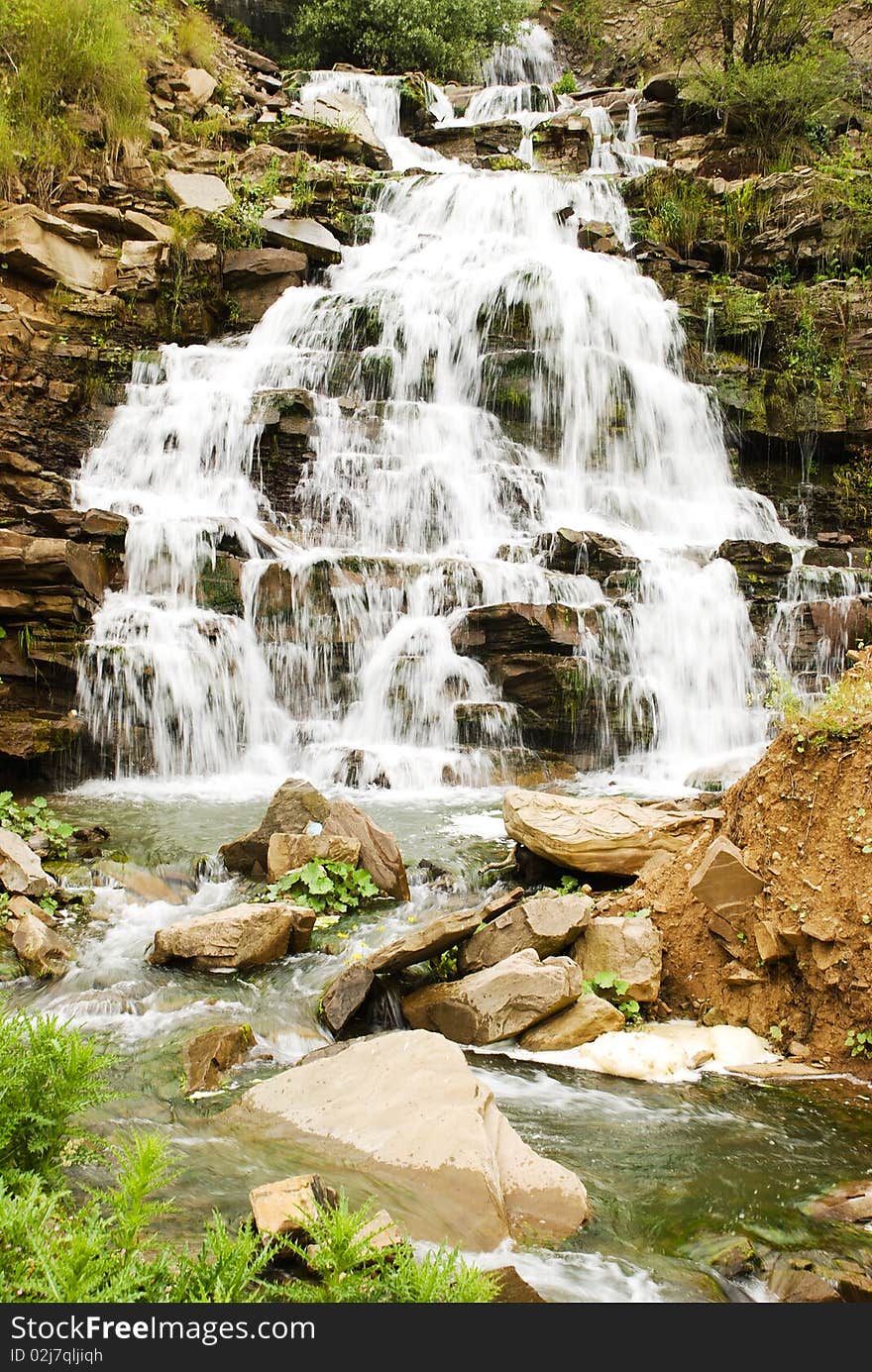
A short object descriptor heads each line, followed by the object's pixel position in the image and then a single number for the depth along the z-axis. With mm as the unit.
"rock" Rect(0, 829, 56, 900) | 5484
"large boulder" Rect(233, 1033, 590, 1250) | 2854
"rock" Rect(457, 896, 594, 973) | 4730
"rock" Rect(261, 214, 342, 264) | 17656
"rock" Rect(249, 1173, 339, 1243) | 2365
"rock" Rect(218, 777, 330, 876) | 6477
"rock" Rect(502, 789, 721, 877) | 5652
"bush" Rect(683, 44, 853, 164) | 20375
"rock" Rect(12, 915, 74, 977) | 4832
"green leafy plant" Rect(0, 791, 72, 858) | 6789
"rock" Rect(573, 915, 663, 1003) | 4566
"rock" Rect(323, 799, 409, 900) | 6156
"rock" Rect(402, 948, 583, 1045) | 4344
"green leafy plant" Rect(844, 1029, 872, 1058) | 4062
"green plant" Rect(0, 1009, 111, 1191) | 2455
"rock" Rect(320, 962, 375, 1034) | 4402
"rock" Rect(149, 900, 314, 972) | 5023
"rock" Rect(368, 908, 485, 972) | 4641
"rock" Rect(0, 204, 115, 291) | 14461
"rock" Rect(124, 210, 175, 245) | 16422
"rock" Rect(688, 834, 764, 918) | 4590
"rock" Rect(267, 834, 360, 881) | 6148
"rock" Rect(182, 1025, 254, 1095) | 3834
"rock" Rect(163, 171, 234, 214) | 17391
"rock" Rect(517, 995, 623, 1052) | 4285
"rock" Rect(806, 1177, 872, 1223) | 3041
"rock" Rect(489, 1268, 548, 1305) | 2402
